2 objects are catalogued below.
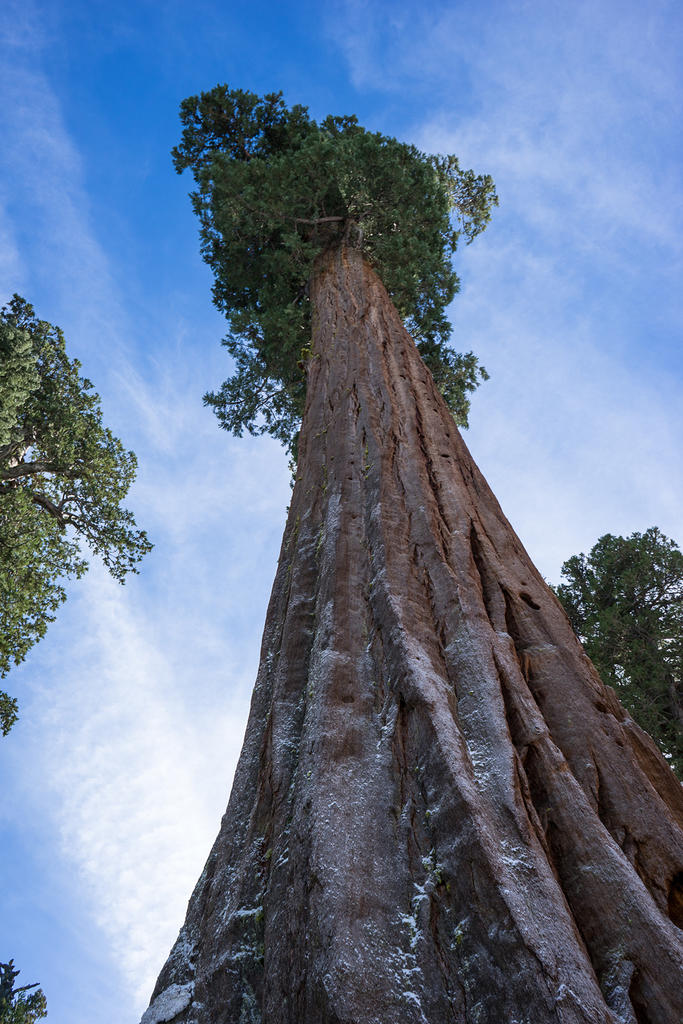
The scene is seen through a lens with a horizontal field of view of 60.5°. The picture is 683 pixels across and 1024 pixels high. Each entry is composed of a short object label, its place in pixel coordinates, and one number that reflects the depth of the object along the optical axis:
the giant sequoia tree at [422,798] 5.02
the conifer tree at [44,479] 30.31
